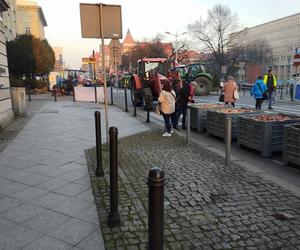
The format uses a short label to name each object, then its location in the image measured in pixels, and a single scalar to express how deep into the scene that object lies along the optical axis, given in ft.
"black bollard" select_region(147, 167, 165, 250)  5.65
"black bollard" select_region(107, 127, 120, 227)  9.37
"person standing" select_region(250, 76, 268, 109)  35.90
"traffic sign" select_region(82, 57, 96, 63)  62.42
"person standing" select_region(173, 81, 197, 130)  26.64
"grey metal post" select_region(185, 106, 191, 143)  20.58
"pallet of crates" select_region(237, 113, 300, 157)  17.17
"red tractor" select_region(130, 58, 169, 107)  40.61
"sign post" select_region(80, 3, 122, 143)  16.94
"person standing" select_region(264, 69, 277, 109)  41.53
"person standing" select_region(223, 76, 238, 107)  30.96
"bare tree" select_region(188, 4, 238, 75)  133.04
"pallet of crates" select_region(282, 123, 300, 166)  14.71
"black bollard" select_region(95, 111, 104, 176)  13.83
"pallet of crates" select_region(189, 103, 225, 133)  25.23
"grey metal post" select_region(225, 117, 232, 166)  15.57
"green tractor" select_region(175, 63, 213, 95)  72.16
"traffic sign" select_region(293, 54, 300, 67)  50.94
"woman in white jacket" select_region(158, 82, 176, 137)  23.29
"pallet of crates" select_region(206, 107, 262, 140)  21.15
